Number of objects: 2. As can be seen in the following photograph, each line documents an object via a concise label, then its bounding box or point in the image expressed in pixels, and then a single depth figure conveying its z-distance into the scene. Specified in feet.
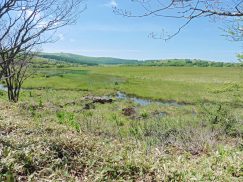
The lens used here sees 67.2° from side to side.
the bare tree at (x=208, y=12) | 7.42
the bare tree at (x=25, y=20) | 12.45
